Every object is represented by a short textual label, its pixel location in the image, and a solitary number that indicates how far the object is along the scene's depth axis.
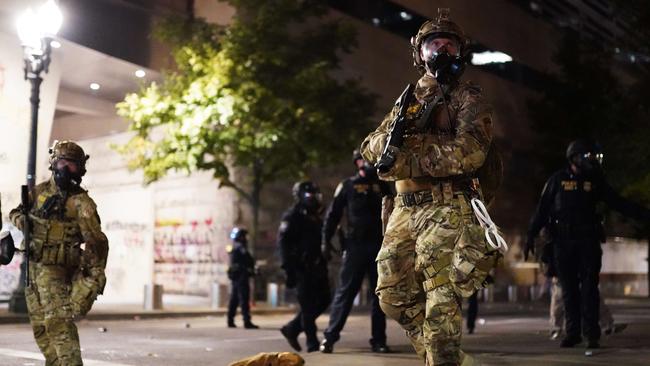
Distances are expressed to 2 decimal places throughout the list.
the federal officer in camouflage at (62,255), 6.30
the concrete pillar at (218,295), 20.69
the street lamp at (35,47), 14.98
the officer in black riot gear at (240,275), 15.16
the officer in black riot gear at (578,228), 9.27
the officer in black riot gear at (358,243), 9.19
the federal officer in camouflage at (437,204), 4.82
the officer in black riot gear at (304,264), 9.62
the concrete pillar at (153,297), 19.78
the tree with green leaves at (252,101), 20.75
